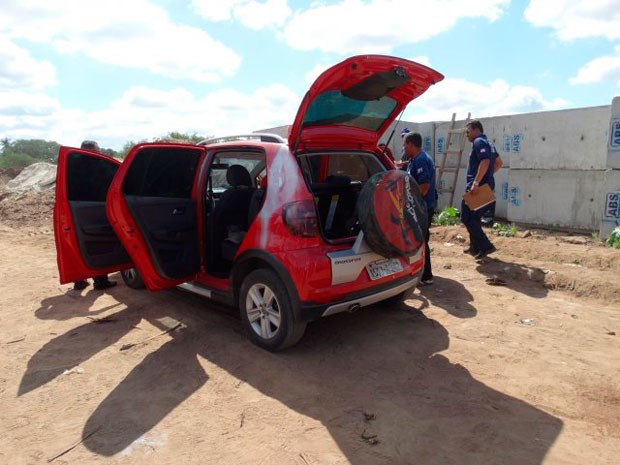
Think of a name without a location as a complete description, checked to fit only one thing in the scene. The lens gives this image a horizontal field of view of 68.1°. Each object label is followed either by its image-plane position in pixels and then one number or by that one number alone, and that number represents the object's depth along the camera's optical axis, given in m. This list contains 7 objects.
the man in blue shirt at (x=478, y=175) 6.41
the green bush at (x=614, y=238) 7.30
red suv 3.47
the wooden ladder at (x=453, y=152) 11.72
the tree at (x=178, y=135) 26.90
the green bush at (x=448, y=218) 9.57
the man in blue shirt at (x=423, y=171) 5.38
